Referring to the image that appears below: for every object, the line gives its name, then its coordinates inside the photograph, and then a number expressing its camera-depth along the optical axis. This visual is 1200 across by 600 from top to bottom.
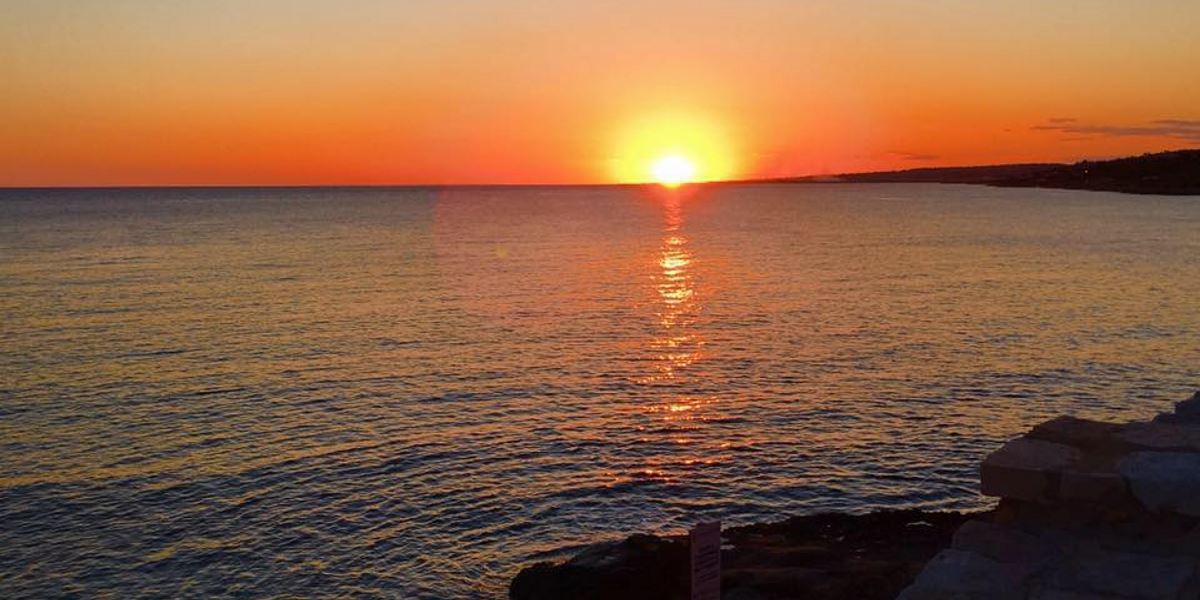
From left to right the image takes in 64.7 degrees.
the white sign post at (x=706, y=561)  10.34
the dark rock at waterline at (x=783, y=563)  15.93
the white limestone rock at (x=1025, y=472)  9.58
